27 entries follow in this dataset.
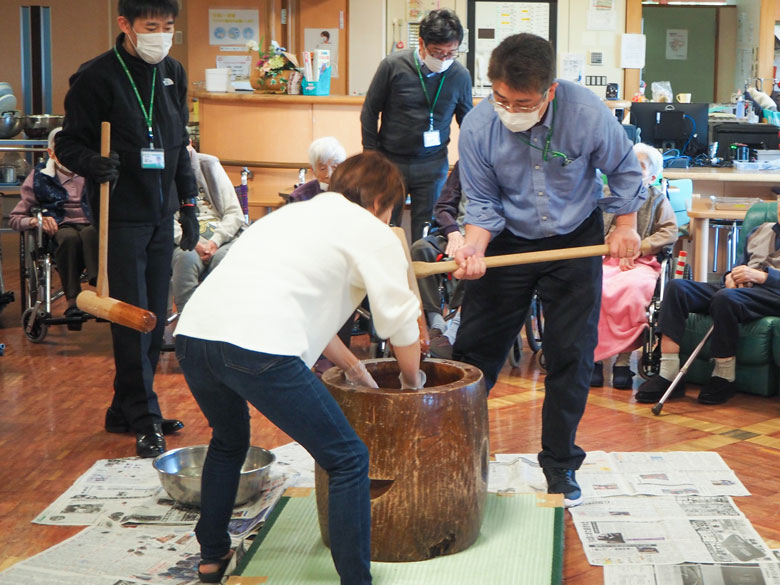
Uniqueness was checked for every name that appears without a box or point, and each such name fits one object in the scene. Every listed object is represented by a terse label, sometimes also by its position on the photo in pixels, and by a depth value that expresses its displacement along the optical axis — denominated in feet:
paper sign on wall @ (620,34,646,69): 29.48
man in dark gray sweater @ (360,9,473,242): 16.01
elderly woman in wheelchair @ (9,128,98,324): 16.33
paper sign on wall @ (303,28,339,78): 29.86
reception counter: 22.00
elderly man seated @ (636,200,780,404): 12.99
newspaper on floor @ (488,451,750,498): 9.51
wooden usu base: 7.34
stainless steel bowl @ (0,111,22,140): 22.40
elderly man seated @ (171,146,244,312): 14.94
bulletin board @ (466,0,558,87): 29.76
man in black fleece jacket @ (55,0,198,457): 10.18
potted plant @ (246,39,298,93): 22.20
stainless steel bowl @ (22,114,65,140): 22.48
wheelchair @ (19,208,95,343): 16.21
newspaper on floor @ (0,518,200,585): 7.59
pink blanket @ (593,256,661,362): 13.98
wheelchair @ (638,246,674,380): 13.66
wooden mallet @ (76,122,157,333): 9.41
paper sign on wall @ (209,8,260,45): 30.40
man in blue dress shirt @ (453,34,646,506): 8.34
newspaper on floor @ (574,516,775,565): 7.89
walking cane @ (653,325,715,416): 12.53
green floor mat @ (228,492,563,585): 7.29
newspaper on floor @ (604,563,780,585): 7.45
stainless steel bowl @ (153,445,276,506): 8.99
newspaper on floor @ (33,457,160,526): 8.89
